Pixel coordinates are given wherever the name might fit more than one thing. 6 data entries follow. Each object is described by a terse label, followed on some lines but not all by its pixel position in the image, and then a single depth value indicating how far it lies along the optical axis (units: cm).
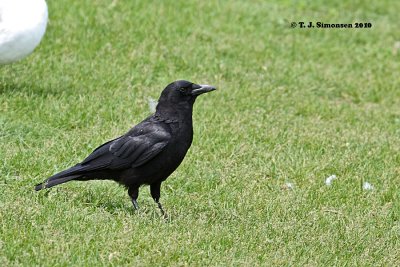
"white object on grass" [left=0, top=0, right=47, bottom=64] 1531
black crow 1121
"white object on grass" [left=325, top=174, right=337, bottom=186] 1393
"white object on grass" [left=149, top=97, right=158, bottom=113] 1645
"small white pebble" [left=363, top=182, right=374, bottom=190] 1392
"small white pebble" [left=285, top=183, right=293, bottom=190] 1366
